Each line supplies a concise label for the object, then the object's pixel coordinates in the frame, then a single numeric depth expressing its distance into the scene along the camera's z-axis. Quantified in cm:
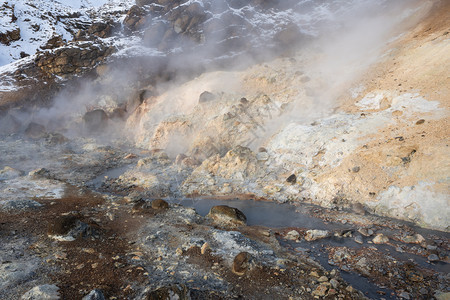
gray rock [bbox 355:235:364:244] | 671
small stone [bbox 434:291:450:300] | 467
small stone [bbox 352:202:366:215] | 829
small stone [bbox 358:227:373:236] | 704
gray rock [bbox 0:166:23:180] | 1167
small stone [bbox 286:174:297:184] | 1049
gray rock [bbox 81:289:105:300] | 414
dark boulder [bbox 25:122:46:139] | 1938
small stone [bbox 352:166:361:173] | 927
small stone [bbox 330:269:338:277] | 528
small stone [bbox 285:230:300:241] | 706
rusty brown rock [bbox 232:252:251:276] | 518
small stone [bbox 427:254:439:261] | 582
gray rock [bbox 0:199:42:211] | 807
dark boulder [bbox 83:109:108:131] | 2119
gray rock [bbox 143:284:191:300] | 412
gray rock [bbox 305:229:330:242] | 698
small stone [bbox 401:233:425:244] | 652
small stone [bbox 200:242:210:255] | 594
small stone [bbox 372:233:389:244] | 665
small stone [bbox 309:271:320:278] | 513
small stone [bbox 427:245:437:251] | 616
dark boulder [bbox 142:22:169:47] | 2662
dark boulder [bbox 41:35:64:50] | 2980
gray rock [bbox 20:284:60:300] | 411
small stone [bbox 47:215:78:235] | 630
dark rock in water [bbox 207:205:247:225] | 810
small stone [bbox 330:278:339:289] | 474
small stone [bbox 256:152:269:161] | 1225
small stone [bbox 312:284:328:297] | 459
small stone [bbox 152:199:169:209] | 876
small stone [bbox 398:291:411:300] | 474
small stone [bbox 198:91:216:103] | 1759
